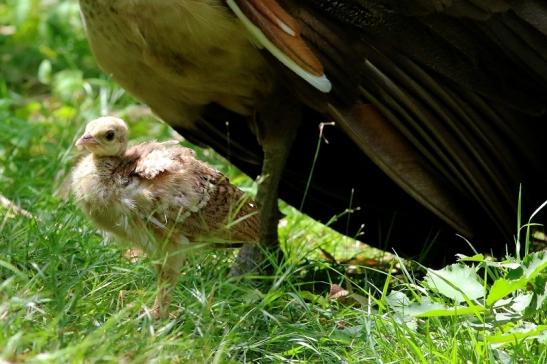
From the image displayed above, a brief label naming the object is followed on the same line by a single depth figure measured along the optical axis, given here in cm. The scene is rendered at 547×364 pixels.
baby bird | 752
